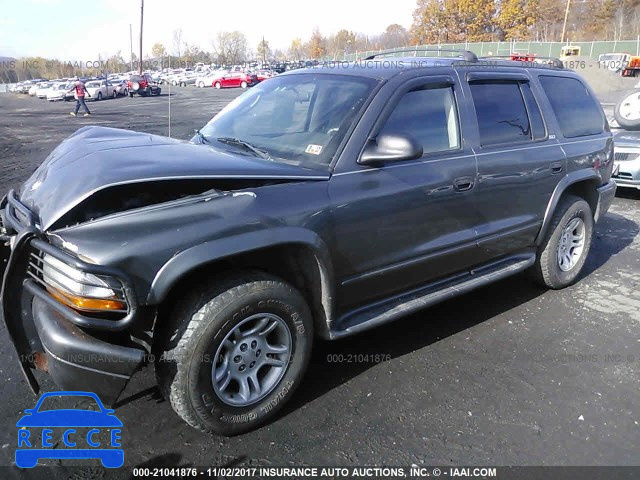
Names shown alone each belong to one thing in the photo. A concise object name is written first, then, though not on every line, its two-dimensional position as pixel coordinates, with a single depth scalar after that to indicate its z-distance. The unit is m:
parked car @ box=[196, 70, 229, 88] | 45.75
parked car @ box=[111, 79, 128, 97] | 38.19
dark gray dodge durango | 2.30
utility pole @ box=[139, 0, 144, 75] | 31.27
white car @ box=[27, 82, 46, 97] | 42.48
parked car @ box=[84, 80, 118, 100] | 35.22
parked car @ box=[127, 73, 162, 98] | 36.41
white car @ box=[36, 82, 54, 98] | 37.97
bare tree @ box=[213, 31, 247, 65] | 106.86
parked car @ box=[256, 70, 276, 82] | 45.50
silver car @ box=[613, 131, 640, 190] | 7.53
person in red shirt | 21.91
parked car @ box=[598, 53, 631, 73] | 36.37
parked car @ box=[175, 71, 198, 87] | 50.66
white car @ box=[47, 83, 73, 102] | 35.66
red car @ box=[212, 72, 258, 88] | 43.56
